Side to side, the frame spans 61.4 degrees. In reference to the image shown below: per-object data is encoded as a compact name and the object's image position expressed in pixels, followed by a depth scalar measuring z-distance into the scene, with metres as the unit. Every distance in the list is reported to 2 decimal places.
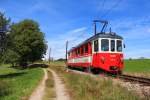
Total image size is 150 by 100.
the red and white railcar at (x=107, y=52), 10.06
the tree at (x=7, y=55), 17.39
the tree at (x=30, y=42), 29.77
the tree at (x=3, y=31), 17.48
